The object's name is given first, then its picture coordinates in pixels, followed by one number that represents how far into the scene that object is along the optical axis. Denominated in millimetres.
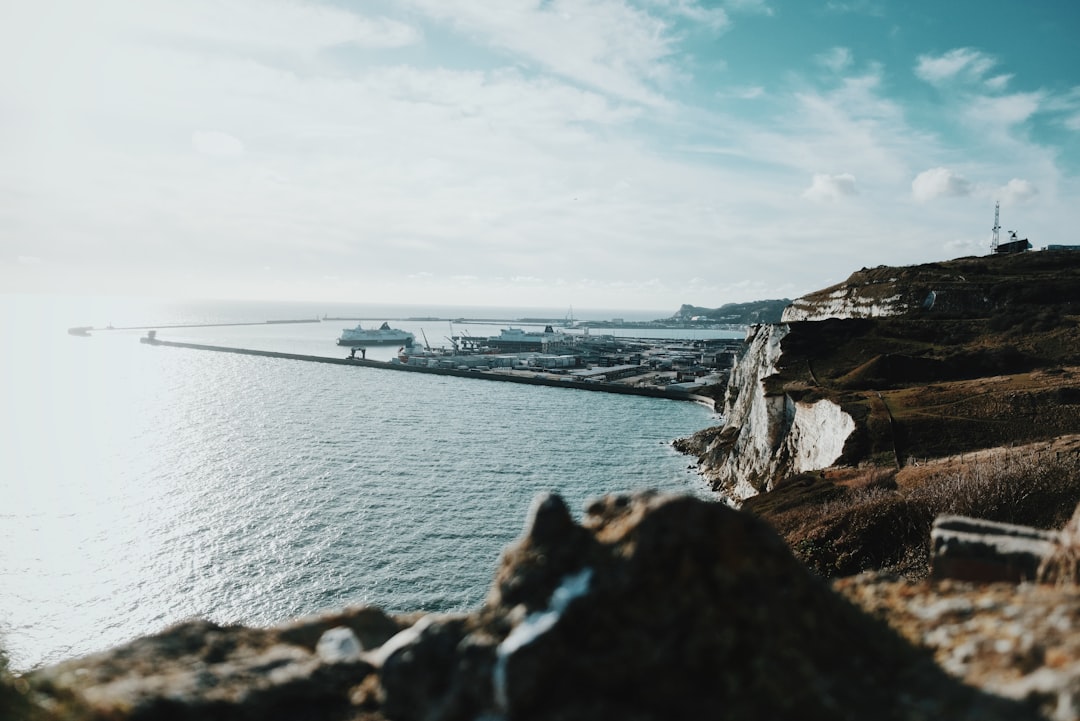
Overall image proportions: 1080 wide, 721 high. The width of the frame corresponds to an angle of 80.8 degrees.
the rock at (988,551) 8531
